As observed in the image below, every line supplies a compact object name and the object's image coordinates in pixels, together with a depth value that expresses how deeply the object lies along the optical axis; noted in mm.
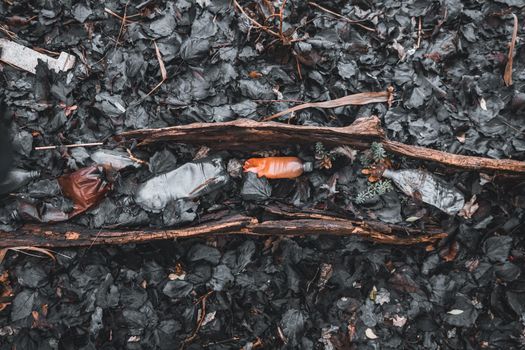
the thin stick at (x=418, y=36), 2239
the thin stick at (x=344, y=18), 2221
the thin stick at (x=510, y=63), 2156
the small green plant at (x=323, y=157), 1990
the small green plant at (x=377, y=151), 1904
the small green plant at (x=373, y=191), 1992
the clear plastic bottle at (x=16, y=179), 1950
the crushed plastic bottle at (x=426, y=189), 2012
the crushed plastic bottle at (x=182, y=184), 1940
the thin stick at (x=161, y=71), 2113
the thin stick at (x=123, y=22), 2174
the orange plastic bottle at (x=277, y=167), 1979
